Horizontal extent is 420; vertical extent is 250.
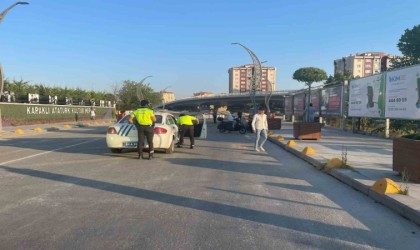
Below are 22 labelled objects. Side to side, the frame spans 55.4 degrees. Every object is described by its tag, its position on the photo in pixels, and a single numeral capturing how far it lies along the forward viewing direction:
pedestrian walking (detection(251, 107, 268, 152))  14.59
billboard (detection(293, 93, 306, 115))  34.06
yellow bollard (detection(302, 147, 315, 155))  12.26
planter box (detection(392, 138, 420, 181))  7.35
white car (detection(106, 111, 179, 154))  11.77
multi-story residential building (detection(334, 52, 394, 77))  165.50
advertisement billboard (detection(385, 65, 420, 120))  15.58
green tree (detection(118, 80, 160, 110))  64.64
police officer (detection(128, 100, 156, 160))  11.17
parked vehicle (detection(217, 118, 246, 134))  25.41
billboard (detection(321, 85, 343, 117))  24.78
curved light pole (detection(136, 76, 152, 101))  59.21
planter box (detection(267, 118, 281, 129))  28.31
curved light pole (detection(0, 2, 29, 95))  20.80
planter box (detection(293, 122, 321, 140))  17.88
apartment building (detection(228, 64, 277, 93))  177.00
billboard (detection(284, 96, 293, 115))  41.30
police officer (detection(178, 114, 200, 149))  14.54
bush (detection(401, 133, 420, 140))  7.86
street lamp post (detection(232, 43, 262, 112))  36.16
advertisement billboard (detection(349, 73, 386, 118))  18.88
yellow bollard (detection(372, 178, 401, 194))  6.51
